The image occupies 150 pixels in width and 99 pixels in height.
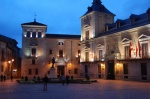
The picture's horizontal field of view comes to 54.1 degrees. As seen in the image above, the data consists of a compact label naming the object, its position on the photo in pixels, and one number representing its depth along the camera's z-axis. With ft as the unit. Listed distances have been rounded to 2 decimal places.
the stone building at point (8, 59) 101.46
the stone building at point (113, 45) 83.71
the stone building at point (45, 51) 124.86
